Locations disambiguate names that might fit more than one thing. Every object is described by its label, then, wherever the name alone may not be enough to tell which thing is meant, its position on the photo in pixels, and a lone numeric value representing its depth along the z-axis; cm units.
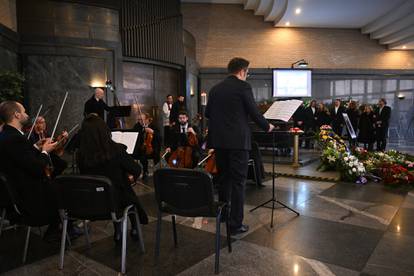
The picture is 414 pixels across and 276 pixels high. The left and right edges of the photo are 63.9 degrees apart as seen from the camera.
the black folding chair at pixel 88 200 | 238
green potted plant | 571
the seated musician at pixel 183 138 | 514
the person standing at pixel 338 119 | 1077
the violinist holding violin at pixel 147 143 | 582
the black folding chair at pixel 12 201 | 260
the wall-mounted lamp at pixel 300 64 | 1357
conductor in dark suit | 309
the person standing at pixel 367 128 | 984
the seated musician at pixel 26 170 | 261
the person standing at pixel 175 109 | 812
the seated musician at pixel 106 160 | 275
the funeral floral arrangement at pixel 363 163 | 542
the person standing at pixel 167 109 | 886
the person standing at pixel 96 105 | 646
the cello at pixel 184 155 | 505
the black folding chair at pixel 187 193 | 239
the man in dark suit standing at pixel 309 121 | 1037
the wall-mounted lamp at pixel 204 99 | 1118
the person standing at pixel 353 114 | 1045
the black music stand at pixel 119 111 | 620
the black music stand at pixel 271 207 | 395
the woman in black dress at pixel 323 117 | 1070
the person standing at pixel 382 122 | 973
